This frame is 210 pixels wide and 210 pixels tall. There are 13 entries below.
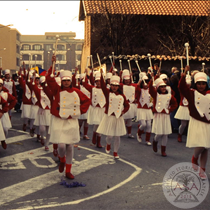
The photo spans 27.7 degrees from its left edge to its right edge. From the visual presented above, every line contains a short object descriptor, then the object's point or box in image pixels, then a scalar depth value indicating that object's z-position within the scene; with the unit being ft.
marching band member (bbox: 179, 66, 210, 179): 26.30
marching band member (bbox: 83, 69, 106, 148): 42.27
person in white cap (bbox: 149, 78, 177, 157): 35.29
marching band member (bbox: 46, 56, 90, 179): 27.17
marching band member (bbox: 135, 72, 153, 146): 42.70
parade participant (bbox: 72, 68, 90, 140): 37.19
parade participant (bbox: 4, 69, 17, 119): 52.13
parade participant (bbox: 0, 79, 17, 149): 35.64
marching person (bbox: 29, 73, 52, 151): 37.58
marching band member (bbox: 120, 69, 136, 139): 45.51
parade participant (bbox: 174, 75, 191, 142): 43.01
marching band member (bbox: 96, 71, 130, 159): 33.76
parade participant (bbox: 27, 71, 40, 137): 42.28
